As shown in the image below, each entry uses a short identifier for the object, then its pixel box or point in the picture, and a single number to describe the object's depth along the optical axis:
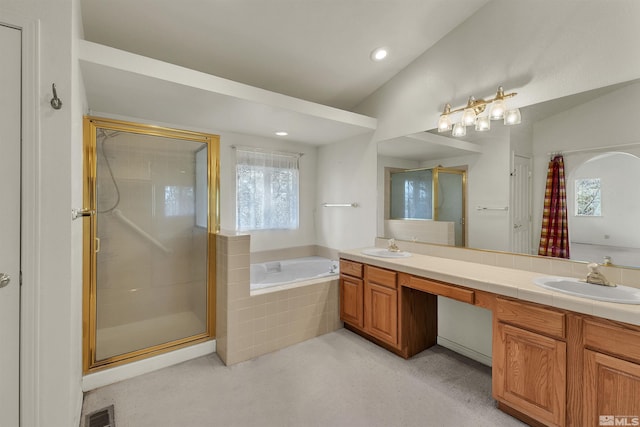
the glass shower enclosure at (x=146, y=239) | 2.14
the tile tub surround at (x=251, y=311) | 2.31
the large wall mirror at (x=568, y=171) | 1.70
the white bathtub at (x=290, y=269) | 3.47
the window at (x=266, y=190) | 3.42
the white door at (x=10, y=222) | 1.27
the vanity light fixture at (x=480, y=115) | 2.13
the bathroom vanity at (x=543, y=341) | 1.31
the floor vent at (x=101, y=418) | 1.69
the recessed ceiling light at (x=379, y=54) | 2.62
